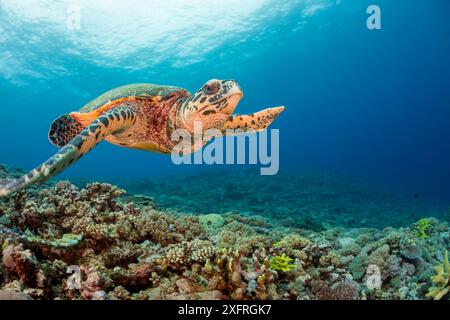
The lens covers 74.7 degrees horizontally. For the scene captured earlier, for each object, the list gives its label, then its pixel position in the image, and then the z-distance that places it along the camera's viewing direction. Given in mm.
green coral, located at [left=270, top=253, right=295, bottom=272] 3926
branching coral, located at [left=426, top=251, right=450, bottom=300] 3758
